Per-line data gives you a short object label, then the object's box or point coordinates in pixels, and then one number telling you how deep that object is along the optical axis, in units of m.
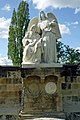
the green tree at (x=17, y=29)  20.62
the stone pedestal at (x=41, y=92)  8.73
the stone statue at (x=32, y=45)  8.79
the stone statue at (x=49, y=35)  8.87
